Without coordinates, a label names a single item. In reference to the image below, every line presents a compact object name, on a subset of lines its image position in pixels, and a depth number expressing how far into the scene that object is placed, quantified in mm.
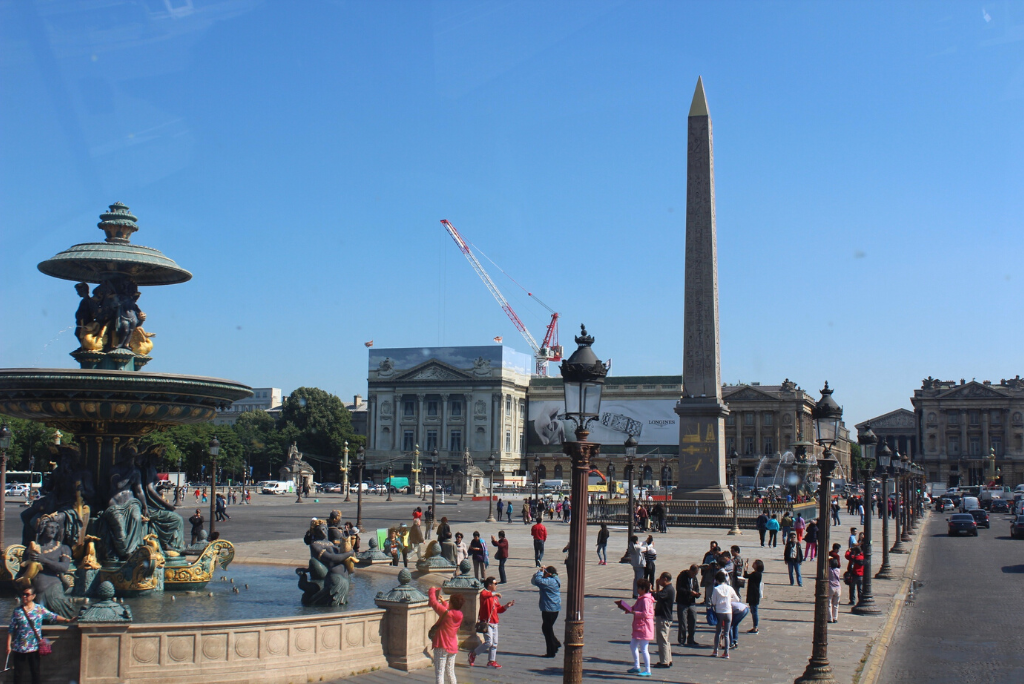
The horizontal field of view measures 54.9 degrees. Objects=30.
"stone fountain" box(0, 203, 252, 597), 14164
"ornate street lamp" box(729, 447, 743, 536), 38869
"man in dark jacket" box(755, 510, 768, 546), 33906
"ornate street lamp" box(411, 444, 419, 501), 104625
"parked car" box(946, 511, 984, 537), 44875
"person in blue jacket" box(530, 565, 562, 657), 13648
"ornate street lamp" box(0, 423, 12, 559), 19452
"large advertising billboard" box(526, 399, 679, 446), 123375
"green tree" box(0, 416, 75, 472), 89188
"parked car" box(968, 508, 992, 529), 52531
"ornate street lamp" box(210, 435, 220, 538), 27762
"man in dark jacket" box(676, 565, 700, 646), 15242
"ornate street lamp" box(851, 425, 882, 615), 18859
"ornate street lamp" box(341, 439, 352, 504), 86619
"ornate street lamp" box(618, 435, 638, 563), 33031
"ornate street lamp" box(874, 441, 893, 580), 24094
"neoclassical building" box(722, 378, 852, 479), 136375
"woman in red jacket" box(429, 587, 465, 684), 10750
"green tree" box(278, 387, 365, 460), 128750
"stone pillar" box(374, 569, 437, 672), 11953
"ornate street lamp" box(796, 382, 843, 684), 11867
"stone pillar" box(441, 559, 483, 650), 13336
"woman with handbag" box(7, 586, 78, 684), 9500
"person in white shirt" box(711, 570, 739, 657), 13859
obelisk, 40688
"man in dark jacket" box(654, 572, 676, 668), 13336
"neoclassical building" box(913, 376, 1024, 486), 141750
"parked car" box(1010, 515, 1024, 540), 42825
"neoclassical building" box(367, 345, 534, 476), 128500
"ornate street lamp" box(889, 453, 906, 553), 34688
